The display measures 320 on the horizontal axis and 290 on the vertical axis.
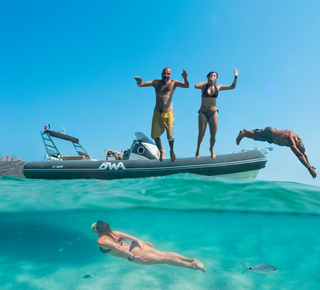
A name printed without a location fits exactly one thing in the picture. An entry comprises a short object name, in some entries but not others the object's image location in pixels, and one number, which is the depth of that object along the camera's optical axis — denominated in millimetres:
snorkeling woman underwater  5309
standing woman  4555
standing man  4496
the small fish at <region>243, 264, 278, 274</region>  3633
